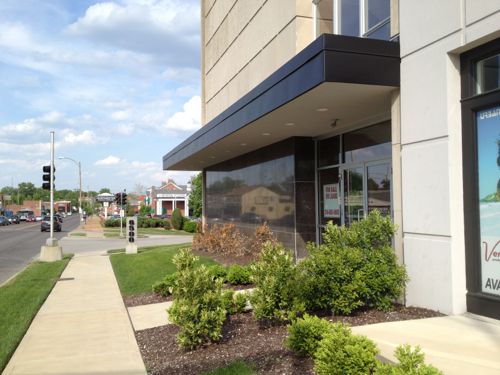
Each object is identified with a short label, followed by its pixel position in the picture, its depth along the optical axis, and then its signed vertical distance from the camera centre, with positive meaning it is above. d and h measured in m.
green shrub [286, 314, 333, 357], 4.84 -1.33
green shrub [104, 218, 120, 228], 57.41 -2.17
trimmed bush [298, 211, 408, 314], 6.18 -0.92
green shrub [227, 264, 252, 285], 10.07 -1.49
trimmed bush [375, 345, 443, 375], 3.28 -1.13
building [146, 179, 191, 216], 106.25 +1.30
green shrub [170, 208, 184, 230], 53.34 -1.76
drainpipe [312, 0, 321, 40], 11.38 +4.36
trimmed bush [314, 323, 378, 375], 3.85 -1.24
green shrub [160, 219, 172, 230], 54.21 -2.20
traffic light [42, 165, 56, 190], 19.45 +1.16
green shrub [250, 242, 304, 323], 6.11 -1.10
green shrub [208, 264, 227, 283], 10.34 -1.44
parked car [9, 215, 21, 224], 79.73 -2.09
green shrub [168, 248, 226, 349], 5.77 -1.26
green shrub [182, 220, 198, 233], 48.35 -2.16
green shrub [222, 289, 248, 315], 7.35 -1.50
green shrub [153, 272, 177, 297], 9.57 -1.64
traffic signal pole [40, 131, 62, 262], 18.59 -1.74
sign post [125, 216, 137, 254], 20.66 -1.28
